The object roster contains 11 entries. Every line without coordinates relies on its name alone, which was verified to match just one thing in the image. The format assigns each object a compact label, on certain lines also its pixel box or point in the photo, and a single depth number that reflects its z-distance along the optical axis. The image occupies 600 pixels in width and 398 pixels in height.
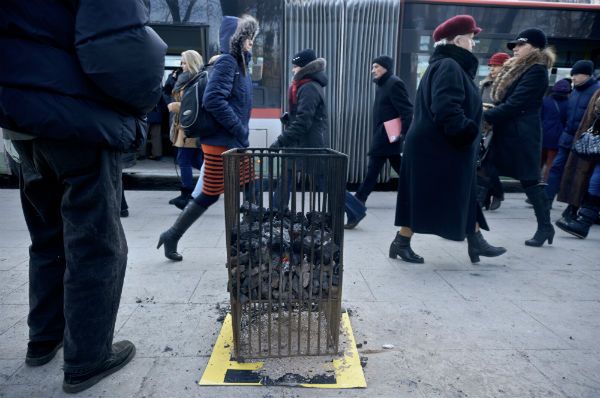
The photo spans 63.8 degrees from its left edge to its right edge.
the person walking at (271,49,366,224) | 4.92
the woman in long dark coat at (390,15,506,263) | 3.58
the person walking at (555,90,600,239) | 5.01
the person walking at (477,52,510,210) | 4.96
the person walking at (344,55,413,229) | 5.53
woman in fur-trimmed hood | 3.65
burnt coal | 2.30
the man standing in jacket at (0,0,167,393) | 1.80
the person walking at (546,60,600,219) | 5.91
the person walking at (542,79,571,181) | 6.76
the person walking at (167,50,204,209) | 5.85
